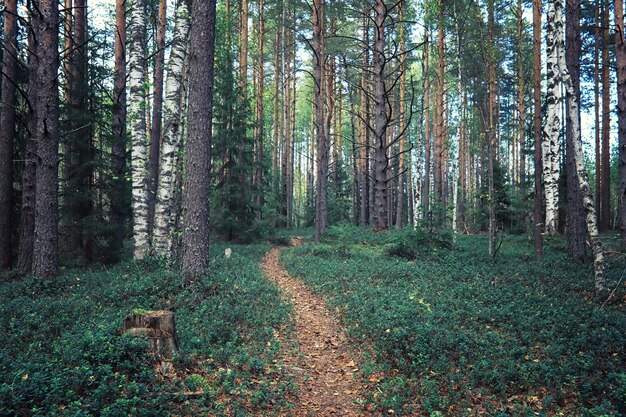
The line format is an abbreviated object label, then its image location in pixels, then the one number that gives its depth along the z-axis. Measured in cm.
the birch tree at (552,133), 1092
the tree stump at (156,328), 538
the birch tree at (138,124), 1173
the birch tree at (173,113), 1066
